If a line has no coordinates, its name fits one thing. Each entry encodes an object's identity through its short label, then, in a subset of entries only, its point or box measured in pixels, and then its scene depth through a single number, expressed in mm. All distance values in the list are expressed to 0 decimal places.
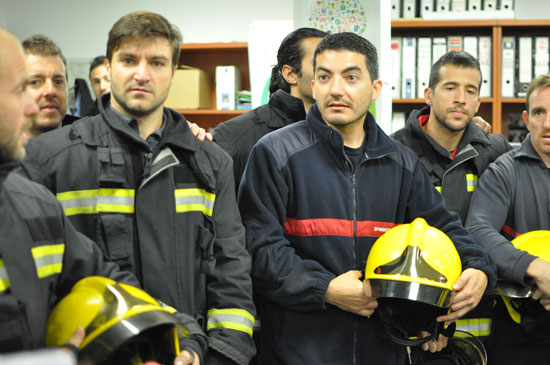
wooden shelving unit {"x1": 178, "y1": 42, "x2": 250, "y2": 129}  4922
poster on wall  2977
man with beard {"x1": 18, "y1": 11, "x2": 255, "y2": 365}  1642
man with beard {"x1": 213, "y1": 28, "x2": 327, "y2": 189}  2479
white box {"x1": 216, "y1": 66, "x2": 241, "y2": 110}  4605
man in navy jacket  1849
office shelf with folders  4176
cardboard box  4648
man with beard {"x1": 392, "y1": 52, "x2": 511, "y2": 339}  2449
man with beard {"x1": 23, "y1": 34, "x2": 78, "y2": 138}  2277
